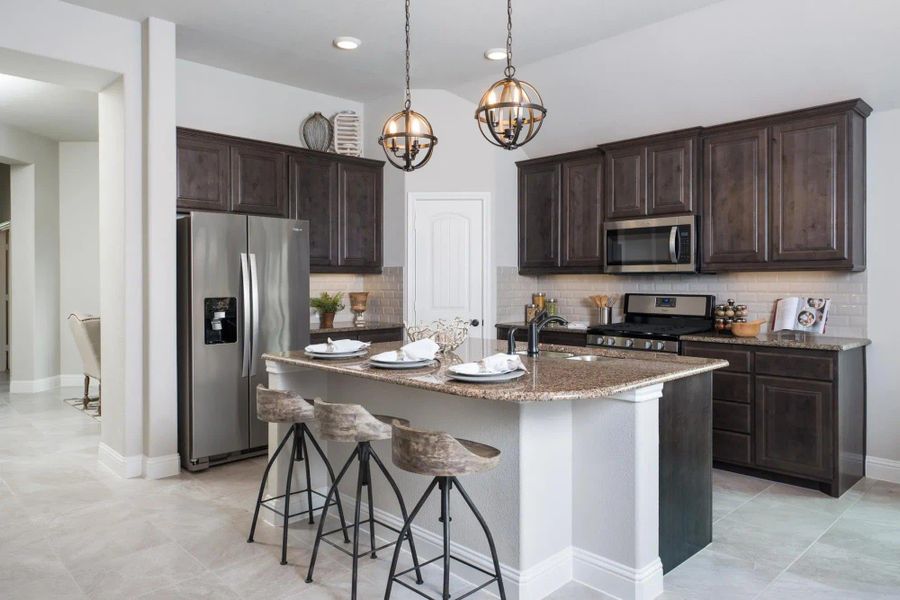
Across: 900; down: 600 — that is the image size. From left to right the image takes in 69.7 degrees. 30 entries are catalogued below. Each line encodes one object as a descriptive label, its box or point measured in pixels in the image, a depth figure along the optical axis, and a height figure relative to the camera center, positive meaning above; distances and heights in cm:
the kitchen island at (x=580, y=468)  259 -73
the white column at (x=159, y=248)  424 +32
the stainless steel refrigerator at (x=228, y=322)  437 -19
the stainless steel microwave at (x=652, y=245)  483 +38
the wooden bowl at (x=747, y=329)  442 -24
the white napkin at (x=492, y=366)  248 -28
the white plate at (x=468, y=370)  246 -29
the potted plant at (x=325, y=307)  566 -10
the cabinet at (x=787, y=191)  409 +69
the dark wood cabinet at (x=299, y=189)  477 +87
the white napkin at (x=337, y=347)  323 -26
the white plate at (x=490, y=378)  243 -32
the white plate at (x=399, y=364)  283 -31
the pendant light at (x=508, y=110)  275 +80
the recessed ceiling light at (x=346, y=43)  463 +184
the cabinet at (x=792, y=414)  391 -77
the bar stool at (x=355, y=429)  261 -55
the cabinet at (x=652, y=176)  482 +92
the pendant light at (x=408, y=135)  325 +81
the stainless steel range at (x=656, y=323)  471 -23
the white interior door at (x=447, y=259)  589 +33
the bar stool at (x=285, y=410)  301 -54
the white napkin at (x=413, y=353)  290 -26
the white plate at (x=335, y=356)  317 -30
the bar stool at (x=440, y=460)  225 -59
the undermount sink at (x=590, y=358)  332 -33
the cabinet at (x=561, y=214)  548 +71
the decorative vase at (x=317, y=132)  582 +149
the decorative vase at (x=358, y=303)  611 -7
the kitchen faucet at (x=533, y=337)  320 -21
